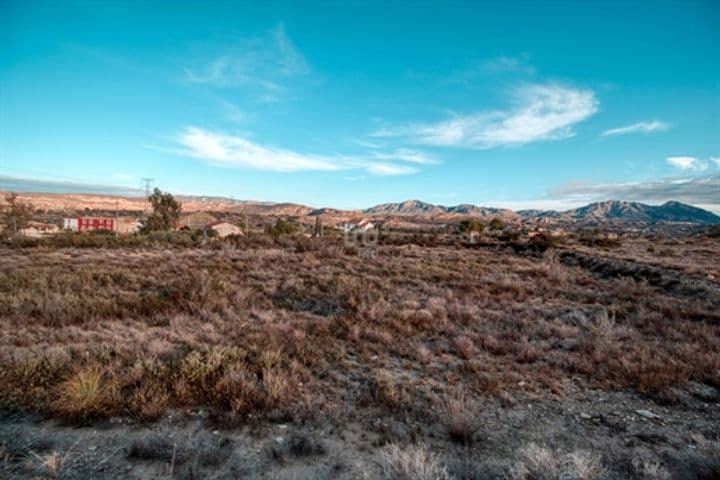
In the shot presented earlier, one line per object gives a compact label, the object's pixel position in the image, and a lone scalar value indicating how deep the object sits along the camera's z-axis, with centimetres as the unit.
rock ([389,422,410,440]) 386
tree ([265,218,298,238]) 4334
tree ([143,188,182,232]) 4012
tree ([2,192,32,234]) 2905
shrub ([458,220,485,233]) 5329
